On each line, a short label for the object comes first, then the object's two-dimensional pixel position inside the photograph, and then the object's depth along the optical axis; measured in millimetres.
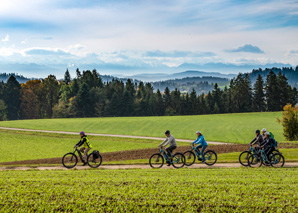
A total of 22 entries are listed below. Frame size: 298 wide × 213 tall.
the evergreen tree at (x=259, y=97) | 112250
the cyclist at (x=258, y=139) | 19878
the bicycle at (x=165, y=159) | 19984
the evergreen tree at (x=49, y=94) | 122938
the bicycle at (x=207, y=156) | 20734
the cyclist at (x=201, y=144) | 20344
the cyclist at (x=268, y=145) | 19125
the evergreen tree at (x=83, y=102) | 113562
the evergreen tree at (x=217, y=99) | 117500
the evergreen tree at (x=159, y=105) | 130375
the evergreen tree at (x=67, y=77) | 149262
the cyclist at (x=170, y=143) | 19688
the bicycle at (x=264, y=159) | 19406
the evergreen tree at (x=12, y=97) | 117812
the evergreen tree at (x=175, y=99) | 131125
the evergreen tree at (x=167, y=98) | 133875
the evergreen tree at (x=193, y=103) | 124056
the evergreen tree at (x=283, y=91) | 107500
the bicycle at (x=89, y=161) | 21203
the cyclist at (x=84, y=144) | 20734
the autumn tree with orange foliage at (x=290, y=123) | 45094
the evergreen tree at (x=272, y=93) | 108438
